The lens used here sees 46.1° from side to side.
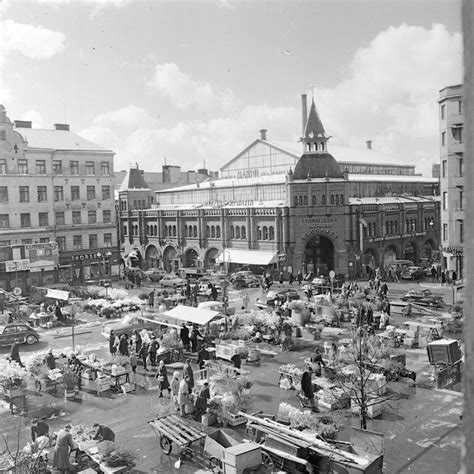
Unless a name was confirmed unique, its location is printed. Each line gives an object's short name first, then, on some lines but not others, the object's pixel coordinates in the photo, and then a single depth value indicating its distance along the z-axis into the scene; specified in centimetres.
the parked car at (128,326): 2810
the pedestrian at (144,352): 2412
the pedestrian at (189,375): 1828
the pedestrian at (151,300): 3900
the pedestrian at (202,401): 1734
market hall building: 5406
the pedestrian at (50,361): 2248
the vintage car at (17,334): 2908
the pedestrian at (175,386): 1873
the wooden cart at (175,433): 1473
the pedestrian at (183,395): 1755
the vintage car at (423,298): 3553
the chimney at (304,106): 7350
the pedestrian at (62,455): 1370
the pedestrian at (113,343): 2537
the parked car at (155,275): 5538
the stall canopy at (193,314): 2600
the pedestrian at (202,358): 2288
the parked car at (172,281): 4837
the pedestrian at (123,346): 2472
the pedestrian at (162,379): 2028
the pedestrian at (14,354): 2366
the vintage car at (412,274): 5106
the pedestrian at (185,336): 2617
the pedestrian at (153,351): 2417
